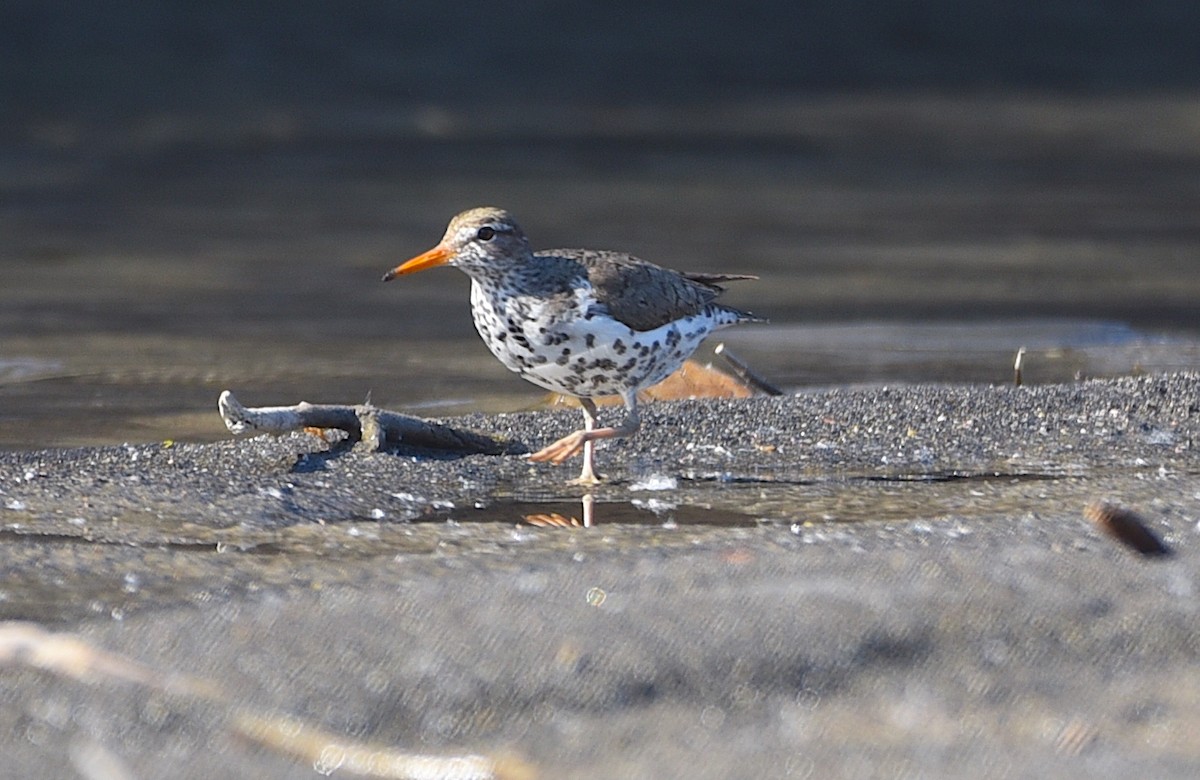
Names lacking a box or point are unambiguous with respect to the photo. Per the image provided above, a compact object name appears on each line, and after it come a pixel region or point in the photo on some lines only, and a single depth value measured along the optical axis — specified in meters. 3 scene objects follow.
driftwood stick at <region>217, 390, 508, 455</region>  11.13
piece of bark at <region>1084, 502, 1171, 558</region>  7.78
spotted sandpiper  11.80
